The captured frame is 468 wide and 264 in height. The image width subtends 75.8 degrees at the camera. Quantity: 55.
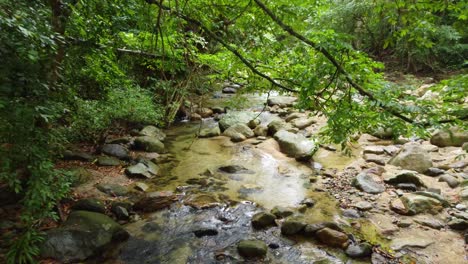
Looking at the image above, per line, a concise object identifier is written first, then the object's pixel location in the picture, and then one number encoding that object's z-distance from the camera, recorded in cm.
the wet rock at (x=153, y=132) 893
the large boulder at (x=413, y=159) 662
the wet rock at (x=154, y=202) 527
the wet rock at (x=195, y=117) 1102
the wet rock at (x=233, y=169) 708
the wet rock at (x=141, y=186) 597
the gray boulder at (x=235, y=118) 1016
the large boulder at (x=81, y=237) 374
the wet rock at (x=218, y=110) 1223
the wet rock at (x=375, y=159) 727
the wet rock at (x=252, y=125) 1046
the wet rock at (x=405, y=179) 593
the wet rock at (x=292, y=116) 1117
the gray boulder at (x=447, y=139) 741
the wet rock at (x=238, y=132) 931
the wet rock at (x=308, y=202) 555
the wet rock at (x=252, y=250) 412
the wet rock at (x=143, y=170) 655
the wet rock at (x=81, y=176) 570
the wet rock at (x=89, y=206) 479
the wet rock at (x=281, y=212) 510
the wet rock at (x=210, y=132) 960
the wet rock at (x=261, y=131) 974
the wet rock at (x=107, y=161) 689
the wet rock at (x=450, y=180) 585
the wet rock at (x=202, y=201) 548
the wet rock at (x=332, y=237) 429
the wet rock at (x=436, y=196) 517
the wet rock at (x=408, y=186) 583
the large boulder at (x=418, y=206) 506
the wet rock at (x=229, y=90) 1524
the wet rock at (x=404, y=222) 479
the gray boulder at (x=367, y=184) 592
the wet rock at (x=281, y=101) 1320
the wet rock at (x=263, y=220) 482
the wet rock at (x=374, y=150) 785
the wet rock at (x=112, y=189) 568
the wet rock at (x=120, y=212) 491
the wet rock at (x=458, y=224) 458
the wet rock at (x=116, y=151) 737
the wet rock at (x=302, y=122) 1041
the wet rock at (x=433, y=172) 635
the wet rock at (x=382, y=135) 888
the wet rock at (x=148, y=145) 805
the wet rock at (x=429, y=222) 470
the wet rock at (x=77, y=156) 657
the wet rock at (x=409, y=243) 428
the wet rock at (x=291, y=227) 459
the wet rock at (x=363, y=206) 531
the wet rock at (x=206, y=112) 1151
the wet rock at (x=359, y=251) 409
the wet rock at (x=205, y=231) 466
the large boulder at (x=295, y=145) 775
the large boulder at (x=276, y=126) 977
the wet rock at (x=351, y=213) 512
